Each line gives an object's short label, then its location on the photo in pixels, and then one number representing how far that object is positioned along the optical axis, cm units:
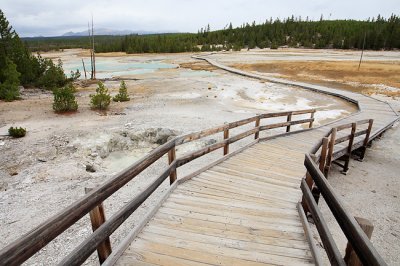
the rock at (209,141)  1181
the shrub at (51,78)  2531
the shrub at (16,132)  1212
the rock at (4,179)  822
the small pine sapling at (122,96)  2022
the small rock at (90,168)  952
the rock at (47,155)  1004
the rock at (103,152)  1081
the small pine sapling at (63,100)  1628
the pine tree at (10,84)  2002
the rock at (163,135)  1246
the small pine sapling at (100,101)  1731
